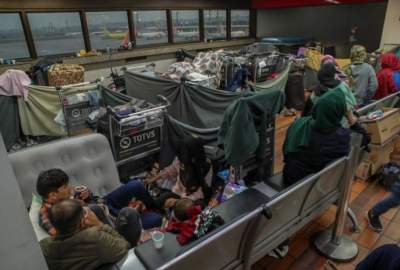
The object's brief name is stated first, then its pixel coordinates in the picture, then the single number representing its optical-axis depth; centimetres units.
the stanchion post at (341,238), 195
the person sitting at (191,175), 243
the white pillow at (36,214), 164
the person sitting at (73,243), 121
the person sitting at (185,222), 142
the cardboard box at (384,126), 269
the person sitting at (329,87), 206
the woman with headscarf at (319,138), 183
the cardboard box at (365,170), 295
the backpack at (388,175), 280
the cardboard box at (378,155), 289
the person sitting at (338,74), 239
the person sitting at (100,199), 166
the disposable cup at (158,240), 137
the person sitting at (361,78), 342
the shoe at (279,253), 209
